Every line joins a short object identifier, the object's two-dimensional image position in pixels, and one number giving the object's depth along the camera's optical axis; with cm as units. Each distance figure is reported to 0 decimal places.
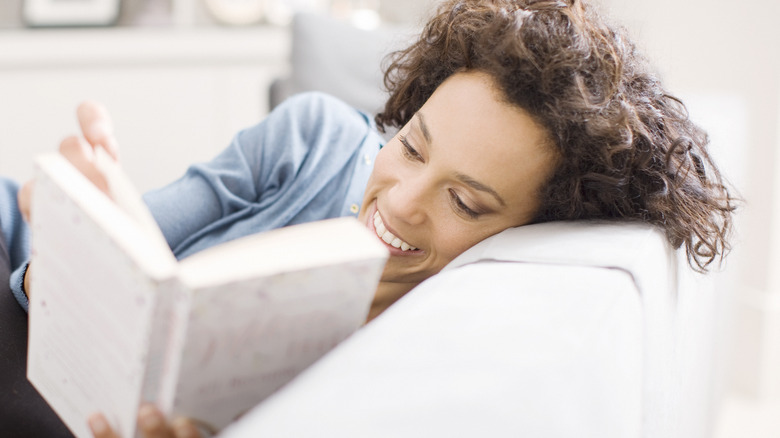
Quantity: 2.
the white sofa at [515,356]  39
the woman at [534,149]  81
